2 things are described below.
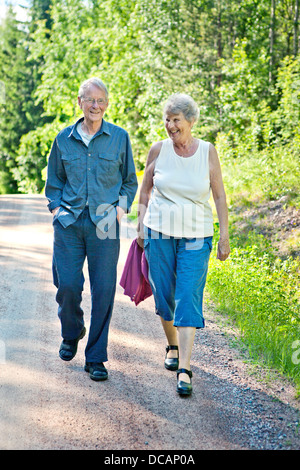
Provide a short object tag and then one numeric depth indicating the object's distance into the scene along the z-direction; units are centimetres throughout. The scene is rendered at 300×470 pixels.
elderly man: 782
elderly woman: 771
